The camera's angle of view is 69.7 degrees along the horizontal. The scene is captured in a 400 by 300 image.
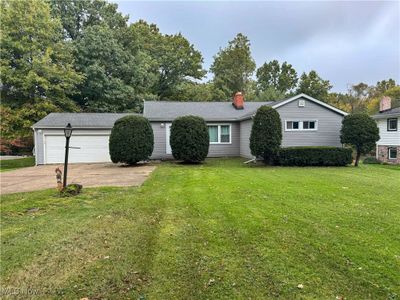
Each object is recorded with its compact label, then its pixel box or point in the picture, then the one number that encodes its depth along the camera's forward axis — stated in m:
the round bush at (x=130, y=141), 14.45
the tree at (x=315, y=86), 38.31
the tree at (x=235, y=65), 38.50
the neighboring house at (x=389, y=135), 20.17
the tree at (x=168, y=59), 31.27
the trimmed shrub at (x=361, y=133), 14.94
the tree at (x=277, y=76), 43.53
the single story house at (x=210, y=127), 16.52
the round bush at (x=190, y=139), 14.79
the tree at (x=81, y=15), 26.84
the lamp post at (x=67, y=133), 8.11
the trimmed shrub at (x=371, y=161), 20.88
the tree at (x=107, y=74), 24.64
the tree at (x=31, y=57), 20.64
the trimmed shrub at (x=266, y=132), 14.17
